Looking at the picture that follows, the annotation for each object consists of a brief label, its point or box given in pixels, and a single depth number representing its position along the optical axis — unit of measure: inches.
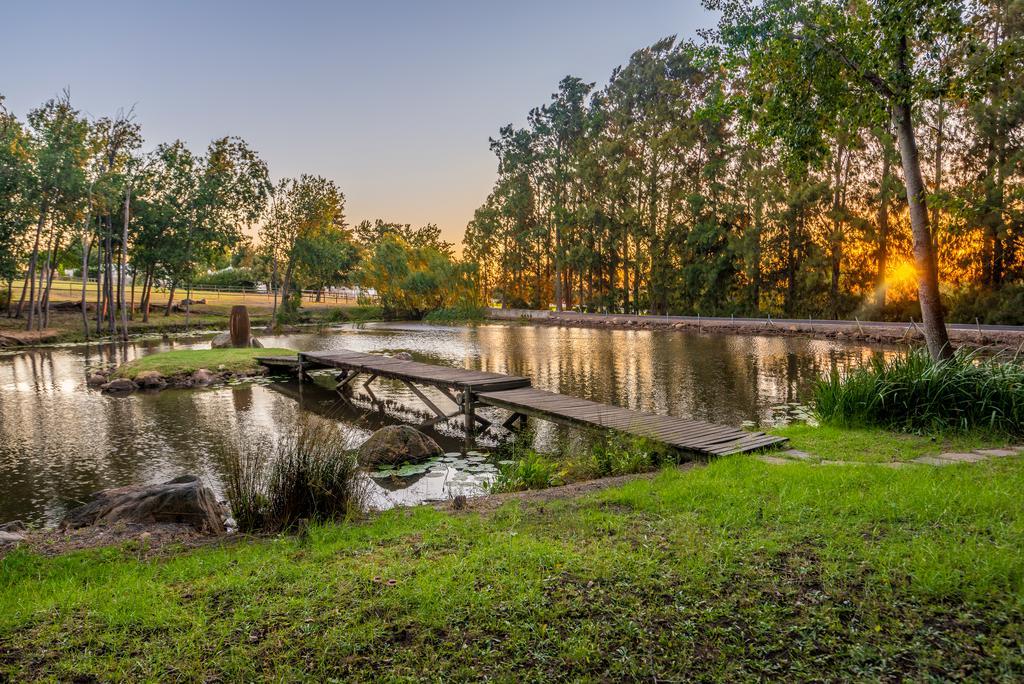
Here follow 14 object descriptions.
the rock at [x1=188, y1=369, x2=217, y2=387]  542.8
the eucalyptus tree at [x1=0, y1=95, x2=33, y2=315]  863.7
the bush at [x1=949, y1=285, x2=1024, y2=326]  813.2
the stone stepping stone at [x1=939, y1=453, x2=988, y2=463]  209.0
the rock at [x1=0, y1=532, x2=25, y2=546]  171.7
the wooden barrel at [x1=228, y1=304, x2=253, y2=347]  753.0
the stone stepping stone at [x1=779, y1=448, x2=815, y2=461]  227.6
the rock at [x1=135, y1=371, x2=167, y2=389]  526.5
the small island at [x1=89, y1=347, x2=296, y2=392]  528.1
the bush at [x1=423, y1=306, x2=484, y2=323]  1419.8
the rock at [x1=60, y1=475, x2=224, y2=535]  192.7
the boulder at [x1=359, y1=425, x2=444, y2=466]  285.6
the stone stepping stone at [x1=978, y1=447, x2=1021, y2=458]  214.6
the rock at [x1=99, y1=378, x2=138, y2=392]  509.7
